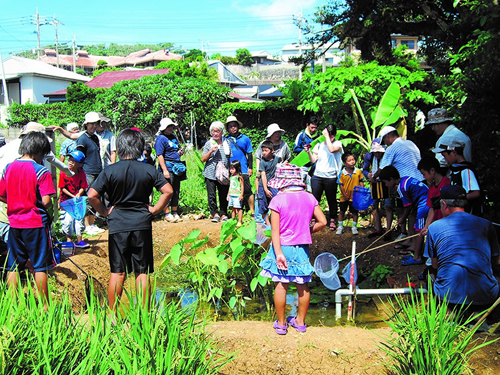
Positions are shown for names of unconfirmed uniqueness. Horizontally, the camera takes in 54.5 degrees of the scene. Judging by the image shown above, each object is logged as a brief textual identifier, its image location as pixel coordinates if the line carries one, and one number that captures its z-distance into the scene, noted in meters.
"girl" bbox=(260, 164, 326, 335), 4.43
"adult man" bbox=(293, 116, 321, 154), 8.55
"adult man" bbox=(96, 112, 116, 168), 8.16
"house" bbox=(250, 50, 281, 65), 125.19
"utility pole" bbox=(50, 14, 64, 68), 67.99
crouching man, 4.20
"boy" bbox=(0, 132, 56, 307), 4.82
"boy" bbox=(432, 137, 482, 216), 5.12
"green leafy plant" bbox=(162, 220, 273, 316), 5.51
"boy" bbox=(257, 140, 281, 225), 7.72
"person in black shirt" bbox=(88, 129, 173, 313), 4.47
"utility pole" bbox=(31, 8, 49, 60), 66.38
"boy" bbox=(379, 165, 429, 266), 6.35
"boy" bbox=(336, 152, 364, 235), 7.82
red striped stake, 5.11
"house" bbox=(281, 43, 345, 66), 130.15
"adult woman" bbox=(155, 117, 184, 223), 8.44
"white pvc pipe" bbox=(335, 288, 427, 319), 4.71
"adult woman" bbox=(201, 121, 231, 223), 8.41
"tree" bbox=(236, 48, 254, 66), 112.06
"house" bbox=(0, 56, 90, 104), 44.47
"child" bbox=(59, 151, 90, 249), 6.84
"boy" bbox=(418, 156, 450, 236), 5.67
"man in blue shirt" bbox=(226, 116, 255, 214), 8.46
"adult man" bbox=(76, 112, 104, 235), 7.70
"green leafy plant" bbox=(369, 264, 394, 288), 6.48
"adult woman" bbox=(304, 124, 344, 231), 7.77
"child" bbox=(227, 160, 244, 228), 8.37
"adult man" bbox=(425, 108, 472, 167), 5.68
